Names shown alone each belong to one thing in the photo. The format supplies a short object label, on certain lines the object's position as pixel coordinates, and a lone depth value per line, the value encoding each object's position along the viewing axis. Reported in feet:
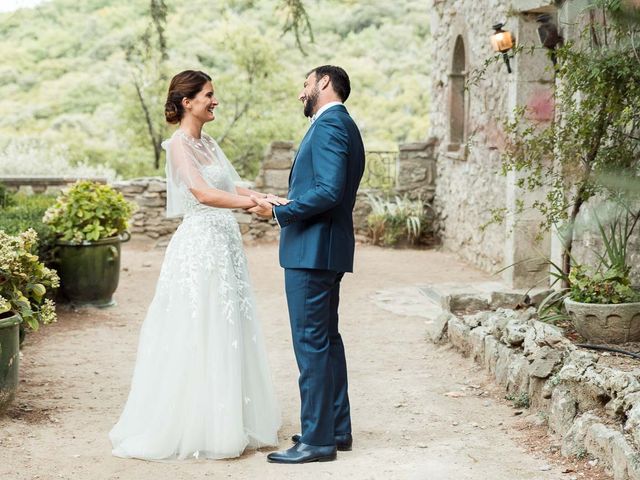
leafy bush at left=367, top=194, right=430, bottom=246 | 41.32
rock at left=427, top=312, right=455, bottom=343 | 21.85
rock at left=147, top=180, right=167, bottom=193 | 42.24
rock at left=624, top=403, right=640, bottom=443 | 11.94
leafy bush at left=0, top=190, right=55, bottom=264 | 23.63
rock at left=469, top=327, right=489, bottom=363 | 19.36
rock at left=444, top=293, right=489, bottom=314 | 23.40
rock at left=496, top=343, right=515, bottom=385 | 17.45
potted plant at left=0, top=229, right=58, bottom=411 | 14.94
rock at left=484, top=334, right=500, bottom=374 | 18.39
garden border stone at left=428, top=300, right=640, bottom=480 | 12.37
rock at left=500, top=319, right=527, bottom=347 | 17.80
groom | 12.57
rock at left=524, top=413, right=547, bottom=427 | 15.07
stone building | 27.71
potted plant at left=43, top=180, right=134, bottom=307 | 25.89
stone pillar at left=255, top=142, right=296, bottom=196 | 43.21
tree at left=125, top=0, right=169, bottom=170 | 59.06
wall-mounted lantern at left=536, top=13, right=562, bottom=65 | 23.90
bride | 13.57
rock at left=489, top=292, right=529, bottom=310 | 22.80
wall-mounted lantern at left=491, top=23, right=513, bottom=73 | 27.89
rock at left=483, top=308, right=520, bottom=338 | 19.06
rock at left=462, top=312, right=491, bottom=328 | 20.62
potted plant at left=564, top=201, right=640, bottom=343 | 17.76
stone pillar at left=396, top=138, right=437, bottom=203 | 42.52
